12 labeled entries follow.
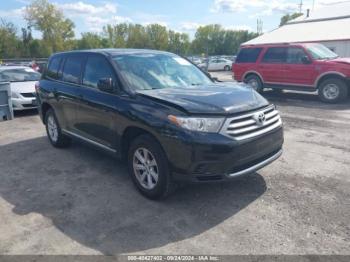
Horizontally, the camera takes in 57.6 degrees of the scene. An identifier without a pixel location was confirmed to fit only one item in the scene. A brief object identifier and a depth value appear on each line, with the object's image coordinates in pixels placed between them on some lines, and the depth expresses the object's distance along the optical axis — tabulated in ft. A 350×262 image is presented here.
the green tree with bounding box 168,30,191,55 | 241.14
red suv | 34.40
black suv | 11.26
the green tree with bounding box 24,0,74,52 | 156.87
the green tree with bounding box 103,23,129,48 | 223.47
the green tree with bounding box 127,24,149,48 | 216.33
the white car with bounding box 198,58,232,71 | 115.91
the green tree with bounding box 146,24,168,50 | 224.74
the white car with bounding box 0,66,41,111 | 31.51
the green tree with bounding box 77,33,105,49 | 194.66
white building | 83.87
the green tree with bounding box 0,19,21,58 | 144.66
